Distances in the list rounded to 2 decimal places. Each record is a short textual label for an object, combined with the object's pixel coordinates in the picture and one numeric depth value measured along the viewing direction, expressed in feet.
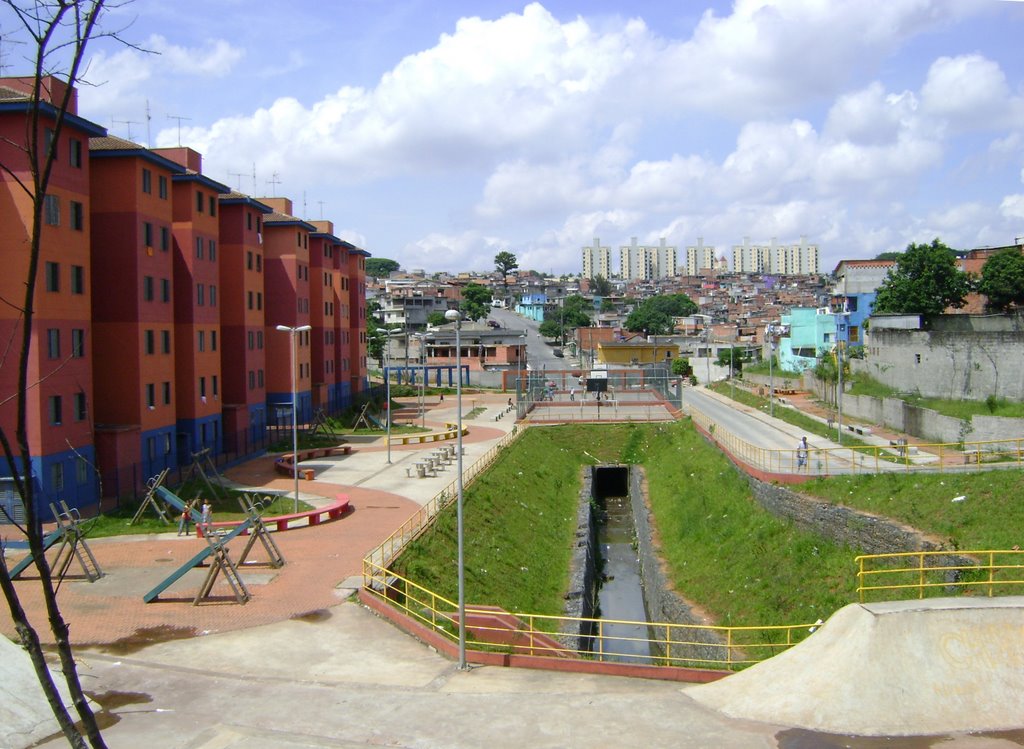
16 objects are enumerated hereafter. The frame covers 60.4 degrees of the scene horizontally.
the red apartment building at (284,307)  178.19
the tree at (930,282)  190.49
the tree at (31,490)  20.29
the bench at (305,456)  134.72
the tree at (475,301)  509.76
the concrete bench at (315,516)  97.71
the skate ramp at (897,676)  45.37
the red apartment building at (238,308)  155.22
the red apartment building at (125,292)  114.42
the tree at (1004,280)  183.52
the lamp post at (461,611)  56.29
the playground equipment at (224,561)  72.23
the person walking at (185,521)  96.63
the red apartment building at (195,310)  133.08
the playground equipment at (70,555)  75.46
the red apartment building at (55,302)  94.12
